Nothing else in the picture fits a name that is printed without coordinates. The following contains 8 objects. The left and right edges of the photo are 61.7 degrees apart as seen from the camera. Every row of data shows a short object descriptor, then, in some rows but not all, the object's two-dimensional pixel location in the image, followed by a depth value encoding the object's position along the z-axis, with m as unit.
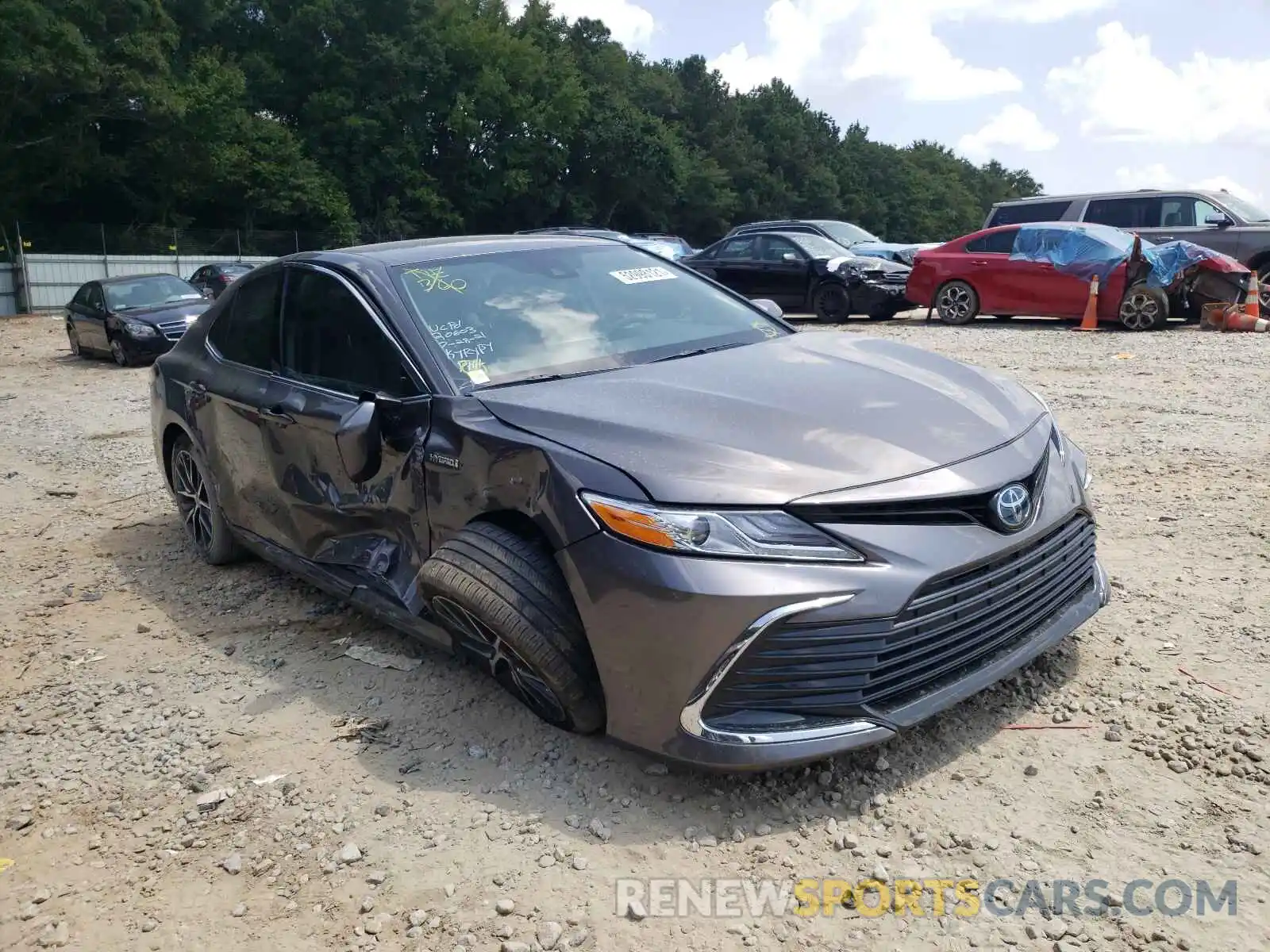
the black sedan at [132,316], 15.92
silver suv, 14.08
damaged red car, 12.90
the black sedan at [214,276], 25.59
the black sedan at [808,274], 15.46
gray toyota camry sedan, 2.76
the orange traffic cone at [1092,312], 13.29
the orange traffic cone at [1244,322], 12.45
